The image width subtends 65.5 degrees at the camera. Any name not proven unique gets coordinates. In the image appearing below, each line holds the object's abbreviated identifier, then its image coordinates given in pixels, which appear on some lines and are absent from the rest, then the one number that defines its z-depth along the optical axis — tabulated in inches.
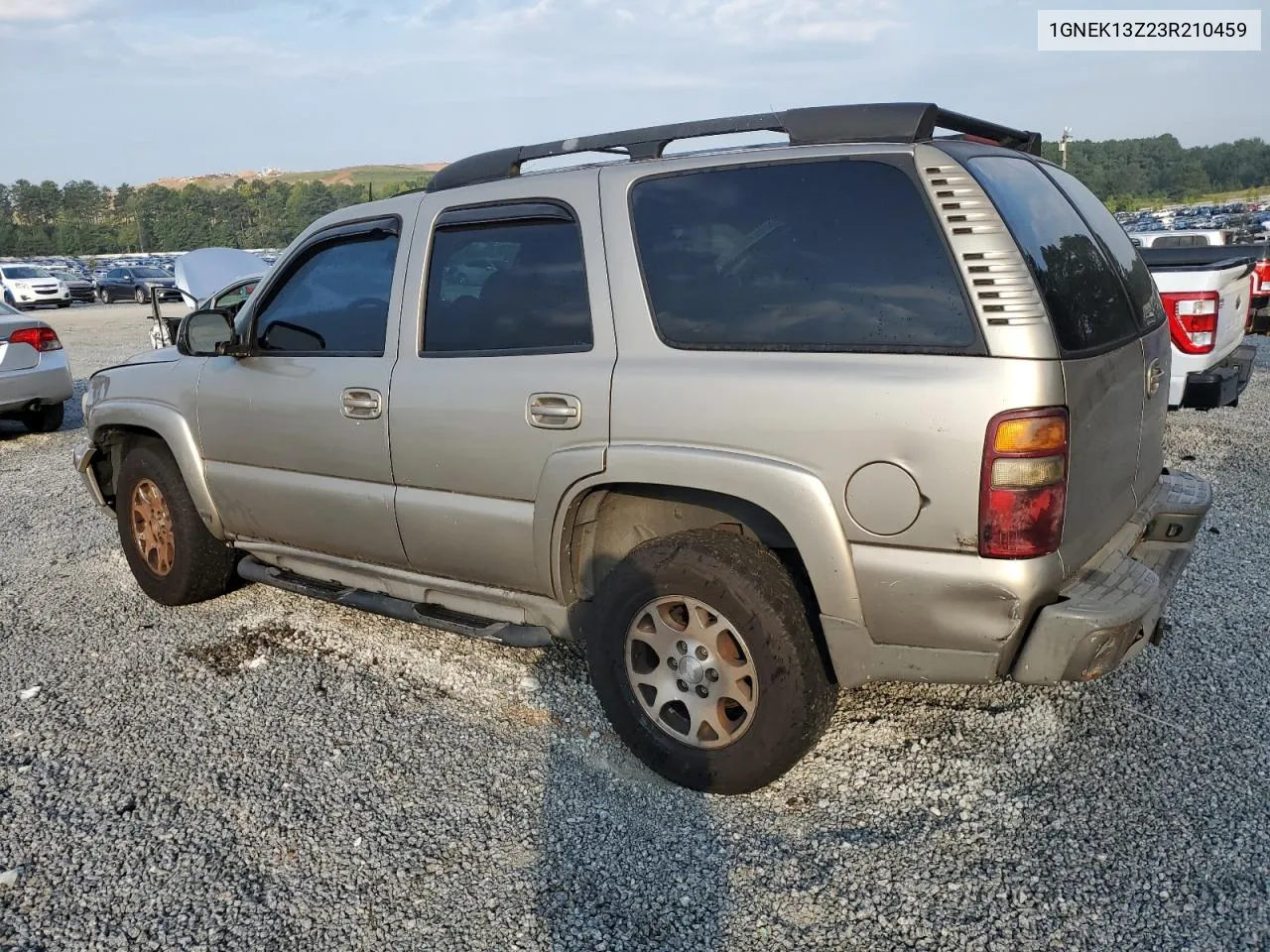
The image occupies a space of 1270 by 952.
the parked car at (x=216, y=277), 418.0
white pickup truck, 242.7
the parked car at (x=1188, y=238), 564.7
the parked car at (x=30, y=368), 371.9
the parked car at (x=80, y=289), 1544.0
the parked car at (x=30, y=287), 1341.0
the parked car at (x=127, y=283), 1584.4
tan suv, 103.7
